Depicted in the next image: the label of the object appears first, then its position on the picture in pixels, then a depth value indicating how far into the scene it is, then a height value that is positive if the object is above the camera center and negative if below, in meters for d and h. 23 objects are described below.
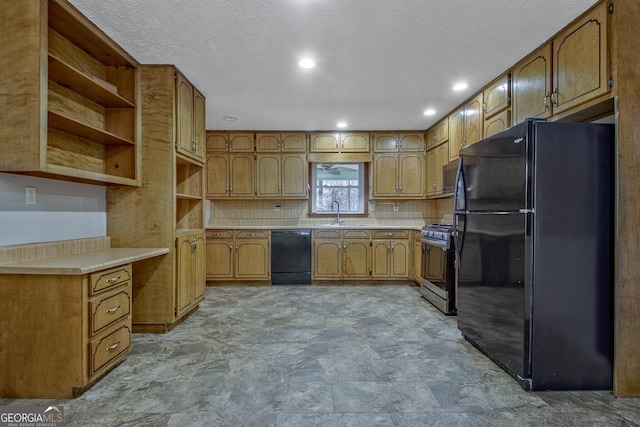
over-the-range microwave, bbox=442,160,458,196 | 3.90 +0.48
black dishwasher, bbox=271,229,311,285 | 4.85 -0.66
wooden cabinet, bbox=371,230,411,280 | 4.83 -0.61
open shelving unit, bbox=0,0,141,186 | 1.83 +0.82
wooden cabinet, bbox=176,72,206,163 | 3.00 +0.96
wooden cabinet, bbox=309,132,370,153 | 5.09 +1.15
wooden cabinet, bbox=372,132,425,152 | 5.08 +1.17
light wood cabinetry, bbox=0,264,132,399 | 1.86 -0.73
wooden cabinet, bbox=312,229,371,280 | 4.87 -0.65
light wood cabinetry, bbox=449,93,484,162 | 3.38 +1.03
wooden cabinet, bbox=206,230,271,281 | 4.80 -0.64
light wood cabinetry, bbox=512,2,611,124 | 1.94 +1.02
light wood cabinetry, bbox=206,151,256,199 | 5.08 +0.62
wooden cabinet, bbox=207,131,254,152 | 5.06 +1.15
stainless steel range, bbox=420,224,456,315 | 3.48 -0.65
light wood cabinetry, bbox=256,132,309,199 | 5.08 +0.76
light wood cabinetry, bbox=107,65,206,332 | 2.87 +0.05
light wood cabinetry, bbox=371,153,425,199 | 5.09 +0.59
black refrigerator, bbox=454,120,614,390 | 1.95 -0.26
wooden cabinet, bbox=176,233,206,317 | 3.04 -0.62
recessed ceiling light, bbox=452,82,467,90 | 3.23 +1.33
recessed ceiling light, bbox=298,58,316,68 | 2.71 +1.32
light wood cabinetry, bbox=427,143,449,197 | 4.40 +0.70
